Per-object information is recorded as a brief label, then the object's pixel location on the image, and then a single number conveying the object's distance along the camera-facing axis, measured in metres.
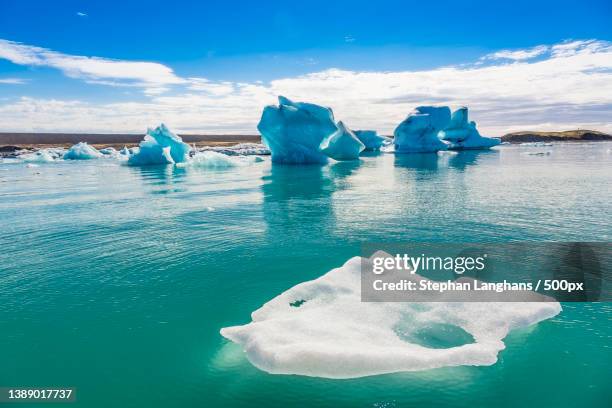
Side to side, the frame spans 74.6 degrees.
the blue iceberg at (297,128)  29.14
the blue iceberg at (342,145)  34.10
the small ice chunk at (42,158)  45.31
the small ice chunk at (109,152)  57.57
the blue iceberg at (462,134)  51.66
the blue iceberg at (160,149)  33.97
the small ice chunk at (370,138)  52.53
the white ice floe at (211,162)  33.59
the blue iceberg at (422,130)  44.94
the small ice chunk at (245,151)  55.52
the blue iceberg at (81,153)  50.03
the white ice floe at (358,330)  3.95
